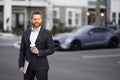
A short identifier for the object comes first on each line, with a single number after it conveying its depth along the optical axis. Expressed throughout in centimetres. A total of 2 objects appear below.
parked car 2450
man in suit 727
